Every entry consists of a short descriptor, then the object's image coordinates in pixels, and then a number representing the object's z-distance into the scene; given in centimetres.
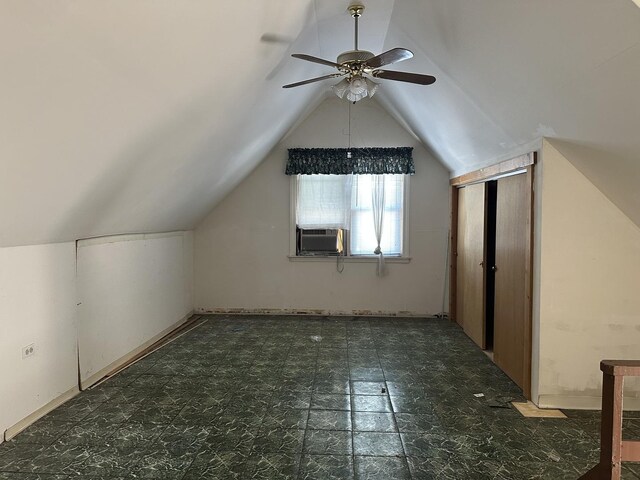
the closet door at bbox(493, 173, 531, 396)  318
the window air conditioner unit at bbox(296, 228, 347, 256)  573
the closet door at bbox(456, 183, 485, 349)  444
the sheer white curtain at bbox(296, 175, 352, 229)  569
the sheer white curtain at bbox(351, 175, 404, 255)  566
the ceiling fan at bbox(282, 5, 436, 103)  261
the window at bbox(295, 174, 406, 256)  566
